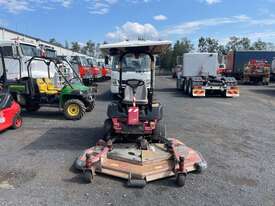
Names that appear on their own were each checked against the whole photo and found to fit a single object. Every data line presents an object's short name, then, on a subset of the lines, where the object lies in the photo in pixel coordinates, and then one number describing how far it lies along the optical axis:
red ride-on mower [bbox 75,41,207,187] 3.03
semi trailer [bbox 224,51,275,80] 20.38
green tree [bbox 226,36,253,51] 45.77
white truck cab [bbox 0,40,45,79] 7.96
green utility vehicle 6.07
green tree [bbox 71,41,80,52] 55.33
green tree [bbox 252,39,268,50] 43.43
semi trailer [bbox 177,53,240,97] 10.39
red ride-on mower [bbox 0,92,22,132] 4.72
